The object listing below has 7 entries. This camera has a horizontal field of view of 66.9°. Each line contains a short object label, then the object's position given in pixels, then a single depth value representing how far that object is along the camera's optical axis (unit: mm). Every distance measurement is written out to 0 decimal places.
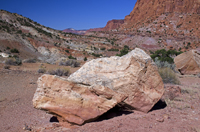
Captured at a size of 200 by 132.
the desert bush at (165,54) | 16234
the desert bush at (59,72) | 10388
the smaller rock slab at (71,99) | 3324
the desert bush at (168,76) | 8602
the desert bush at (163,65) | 13514
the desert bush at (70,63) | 16209
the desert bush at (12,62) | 13523
